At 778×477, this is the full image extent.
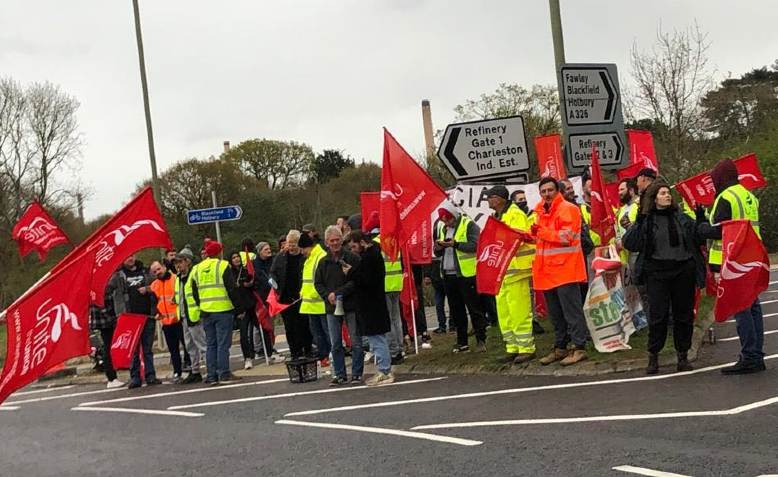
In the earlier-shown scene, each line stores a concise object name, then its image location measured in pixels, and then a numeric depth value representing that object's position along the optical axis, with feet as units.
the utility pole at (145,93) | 66.90
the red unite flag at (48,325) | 19.53
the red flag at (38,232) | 60.13
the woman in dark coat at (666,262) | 26.91
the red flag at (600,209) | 30.66
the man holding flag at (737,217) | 25.66
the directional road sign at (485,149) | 35.73
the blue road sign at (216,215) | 55.57
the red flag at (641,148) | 49.08
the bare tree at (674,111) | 88.38
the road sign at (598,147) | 33.53
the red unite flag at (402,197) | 36.14
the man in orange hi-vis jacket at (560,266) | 30.04
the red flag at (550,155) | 50.19
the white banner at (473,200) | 38.29
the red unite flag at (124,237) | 23.09
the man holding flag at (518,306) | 32.09
